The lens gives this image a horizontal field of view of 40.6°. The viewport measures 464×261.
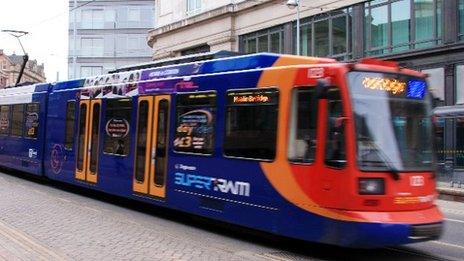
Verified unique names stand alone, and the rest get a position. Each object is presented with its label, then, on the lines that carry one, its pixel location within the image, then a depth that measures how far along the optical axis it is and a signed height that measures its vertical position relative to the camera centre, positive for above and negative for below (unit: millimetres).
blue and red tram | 8023 +86
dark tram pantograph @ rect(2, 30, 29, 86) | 32778 +6424
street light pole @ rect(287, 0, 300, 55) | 27641 +6538
